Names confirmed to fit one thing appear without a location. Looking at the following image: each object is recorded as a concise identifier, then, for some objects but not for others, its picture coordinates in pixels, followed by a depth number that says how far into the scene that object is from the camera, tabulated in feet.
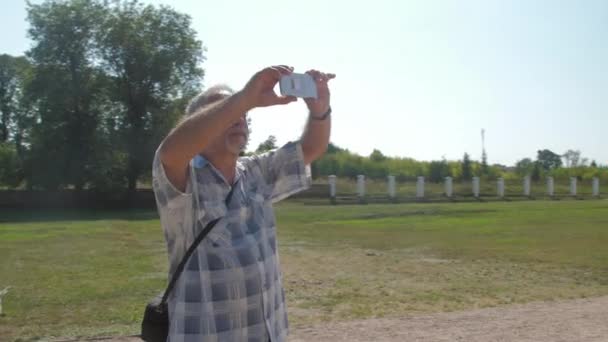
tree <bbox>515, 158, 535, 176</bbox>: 206.10
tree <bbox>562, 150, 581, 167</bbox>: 245.45
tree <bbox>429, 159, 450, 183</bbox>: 181.16
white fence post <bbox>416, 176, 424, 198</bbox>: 145.07
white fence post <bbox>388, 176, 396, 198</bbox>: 141.08
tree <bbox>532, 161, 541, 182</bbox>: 195.21
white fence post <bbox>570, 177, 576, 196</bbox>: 167.03
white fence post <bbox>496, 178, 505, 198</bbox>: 157.21
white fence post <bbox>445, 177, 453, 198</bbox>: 149.48
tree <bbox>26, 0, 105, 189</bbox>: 128.88
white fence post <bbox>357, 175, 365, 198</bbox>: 139.23
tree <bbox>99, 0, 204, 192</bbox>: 132.87
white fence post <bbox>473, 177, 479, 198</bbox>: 154.71
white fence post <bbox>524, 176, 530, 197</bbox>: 162.99
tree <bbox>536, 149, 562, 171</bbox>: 300.61
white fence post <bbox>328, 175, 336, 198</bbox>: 136.67
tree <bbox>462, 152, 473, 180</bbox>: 180.90
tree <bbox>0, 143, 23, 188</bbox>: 144.25
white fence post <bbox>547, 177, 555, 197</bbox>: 164.41
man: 7.20
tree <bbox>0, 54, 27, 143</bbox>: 203.72
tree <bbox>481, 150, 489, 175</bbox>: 191.67
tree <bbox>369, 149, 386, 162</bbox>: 186.64
